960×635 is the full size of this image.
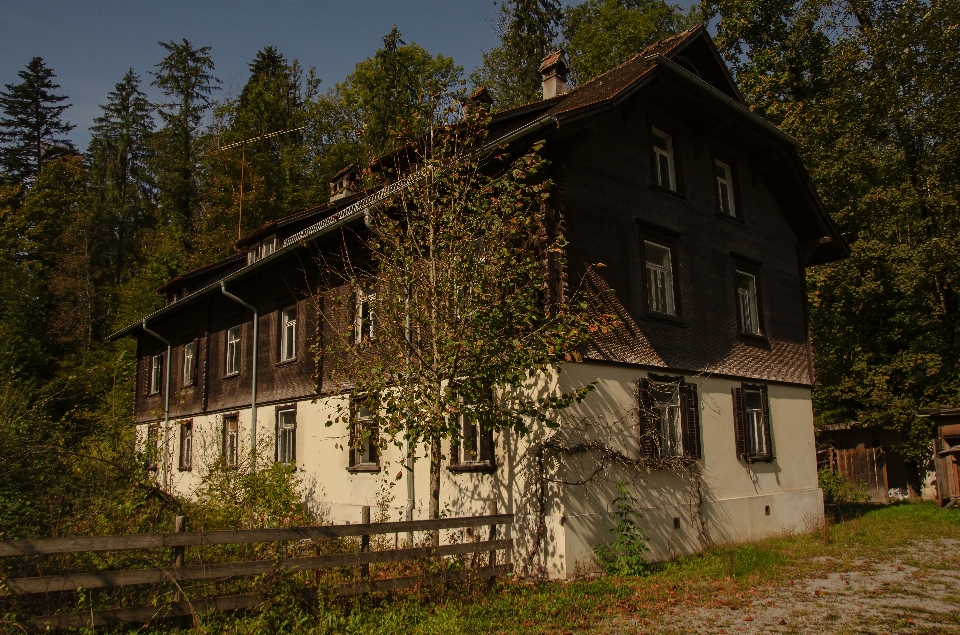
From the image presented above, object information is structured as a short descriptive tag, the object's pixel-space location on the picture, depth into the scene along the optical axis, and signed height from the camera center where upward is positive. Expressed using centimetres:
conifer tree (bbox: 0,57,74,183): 4288 +1966
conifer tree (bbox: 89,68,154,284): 4506 +1853
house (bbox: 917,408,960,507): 2075 -72
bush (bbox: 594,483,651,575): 1065 -155
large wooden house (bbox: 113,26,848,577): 1157 +229
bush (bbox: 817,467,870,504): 2358 -174
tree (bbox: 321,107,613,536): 940 +174
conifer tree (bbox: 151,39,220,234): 3972 +1807
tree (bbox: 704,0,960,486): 2414 +770
